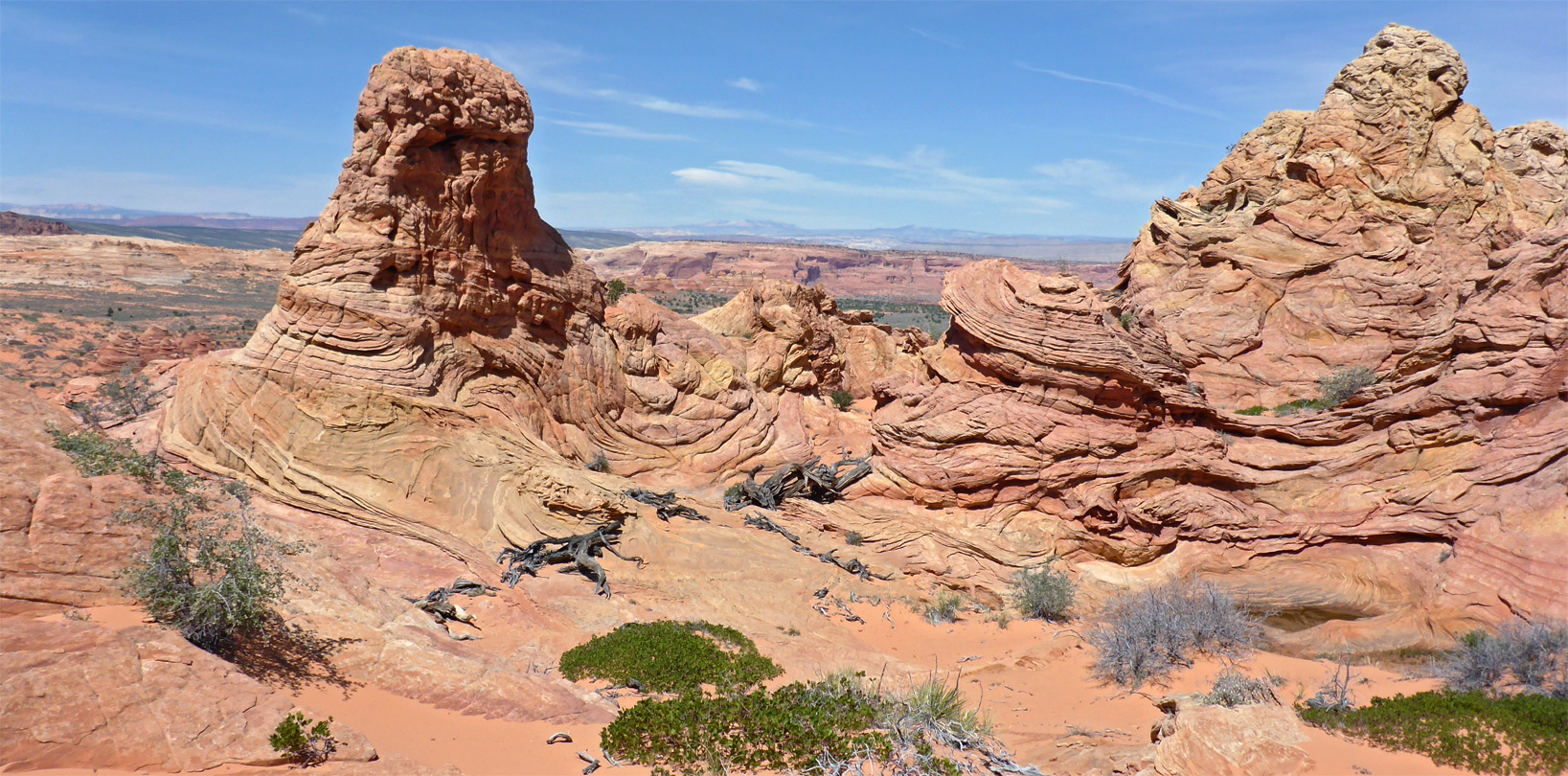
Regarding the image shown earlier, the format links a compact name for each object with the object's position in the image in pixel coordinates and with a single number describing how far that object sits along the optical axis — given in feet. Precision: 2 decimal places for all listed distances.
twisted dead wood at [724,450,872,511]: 52.47
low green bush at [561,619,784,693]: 30.37
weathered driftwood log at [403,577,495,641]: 32.78
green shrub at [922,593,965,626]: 42.73
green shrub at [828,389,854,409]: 78.46
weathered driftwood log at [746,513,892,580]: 46.11
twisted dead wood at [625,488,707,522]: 47.44
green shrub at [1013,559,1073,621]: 42.68
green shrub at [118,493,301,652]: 22.62
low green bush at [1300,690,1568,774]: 23.43
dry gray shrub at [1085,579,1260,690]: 33.81
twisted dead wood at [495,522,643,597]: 39.70
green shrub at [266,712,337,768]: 18.92
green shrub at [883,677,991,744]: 25.98
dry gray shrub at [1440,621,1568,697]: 28.81
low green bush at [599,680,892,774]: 23.35
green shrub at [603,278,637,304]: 82.16
